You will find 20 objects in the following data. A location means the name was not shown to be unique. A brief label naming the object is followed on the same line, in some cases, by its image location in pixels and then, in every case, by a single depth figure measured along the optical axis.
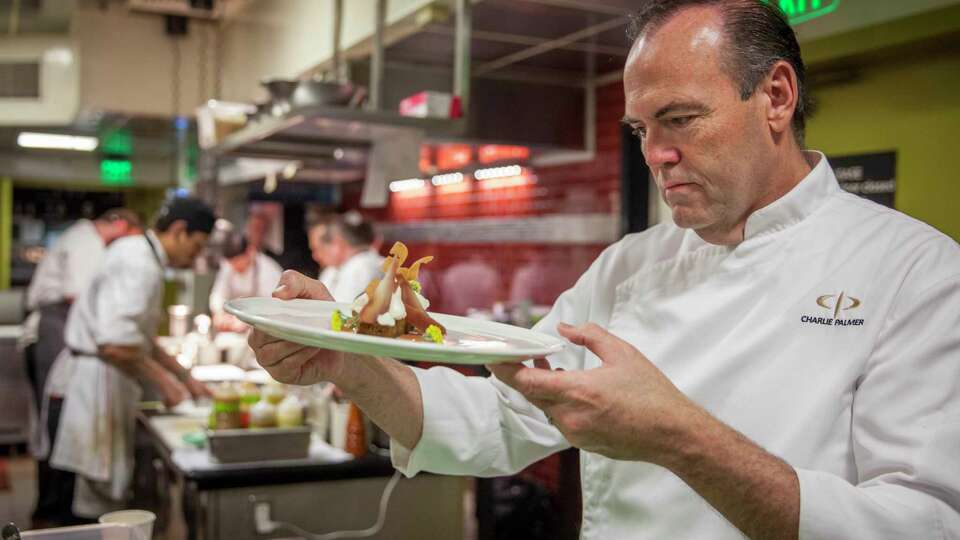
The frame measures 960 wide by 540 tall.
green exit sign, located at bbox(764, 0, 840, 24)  2.08
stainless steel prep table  2.69
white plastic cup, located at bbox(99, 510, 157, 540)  1.58
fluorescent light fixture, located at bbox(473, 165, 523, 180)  5.79
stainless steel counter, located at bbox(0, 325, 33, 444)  6.99
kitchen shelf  3.08
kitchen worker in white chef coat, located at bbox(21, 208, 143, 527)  4.94
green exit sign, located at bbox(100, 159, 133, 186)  9.53
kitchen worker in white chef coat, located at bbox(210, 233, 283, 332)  6.79
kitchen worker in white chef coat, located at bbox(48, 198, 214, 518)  3.72
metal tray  2.76
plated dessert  1.17
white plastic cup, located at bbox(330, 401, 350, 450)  2.98
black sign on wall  2.33
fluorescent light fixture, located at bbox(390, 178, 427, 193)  7.18
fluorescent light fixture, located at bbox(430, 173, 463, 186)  6.43
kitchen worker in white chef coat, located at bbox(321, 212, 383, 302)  5.01
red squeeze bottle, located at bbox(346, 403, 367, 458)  2.77
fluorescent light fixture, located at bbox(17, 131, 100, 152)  7.73
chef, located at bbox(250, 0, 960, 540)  0.98
